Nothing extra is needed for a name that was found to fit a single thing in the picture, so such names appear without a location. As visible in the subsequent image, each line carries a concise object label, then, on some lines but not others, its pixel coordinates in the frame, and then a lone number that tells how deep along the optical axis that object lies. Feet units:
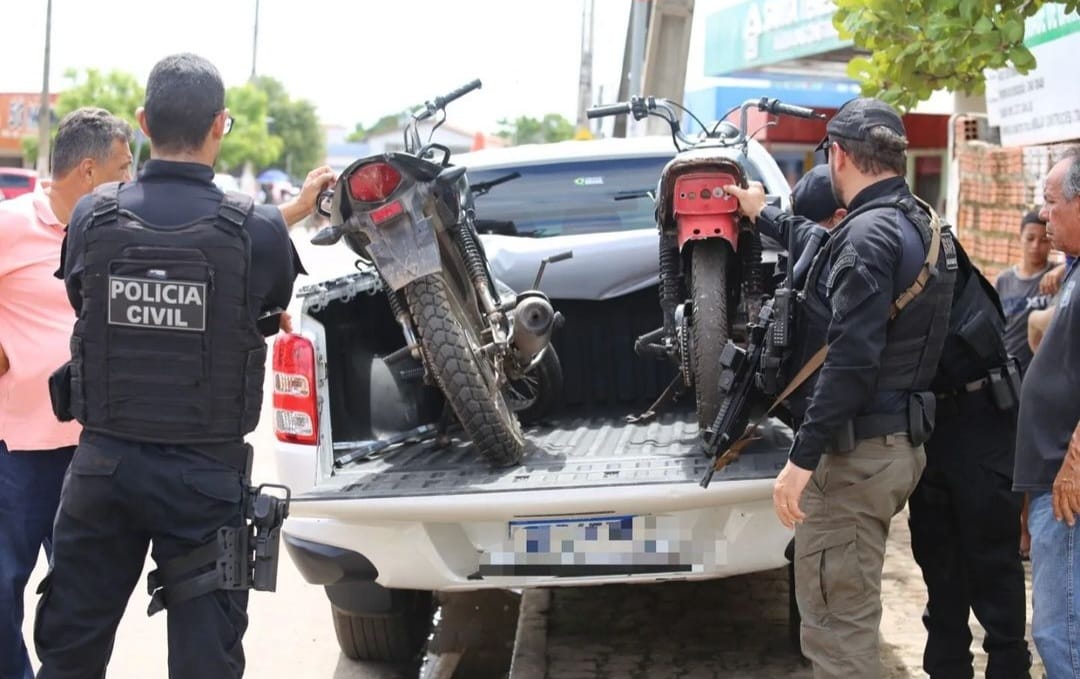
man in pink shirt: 12.67
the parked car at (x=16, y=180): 97.55
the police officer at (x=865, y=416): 11.06
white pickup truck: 12.69
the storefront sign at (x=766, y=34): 55.57
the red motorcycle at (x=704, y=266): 14.19
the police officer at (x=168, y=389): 10.09
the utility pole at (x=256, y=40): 157.07
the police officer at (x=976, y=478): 12.55
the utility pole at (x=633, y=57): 45.98
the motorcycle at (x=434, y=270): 13.91
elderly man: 10.46
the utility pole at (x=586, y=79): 84.17
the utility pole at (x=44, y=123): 123.34
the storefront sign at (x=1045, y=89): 24.23
